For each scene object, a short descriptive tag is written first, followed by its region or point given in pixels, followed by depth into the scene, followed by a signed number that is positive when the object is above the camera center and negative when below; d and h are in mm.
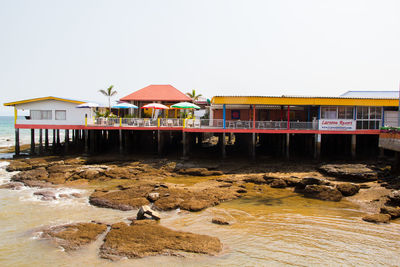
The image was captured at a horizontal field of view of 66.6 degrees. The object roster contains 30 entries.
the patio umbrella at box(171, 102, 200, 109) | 26734 +1307
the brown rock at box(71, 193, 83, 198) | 16641 -4163
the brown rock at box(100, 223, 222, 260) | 9758 -4144
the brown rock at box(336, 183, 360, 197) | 16484 -3591
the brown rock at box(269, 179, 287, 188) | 18453 -3761
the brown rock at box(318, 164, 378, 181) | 19078 -3163
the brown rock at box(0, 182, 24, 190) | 18672 -4175
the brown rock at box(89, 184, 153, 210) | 14719 -4038
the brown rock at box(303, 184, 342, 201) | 15969 -3772
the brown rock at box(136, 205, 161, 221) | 12664 -3930
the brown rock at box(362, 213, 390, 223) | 12570 -3965
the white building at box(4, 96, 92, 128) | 30047 +709
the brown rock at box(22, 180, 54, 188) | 19109 -4142
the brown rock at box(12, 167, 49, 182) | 20672 -3948
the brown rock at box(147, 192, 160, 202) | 15438 -3892
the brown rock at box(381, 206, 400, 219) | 13117 -3827
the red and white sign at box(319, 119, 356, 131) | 25031 -180
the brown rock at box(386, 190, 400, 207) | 14407 -3603
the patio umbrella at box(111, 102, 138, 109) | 28912 +1344
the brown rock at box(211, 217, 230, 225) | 12328 -4070
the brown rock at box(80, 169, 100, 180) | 20922 -3792
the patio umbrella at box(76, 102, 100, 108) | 27766 +1326
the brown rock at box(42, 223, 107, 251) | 10539 -4229
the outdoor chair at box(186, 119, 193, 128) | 25969 -191
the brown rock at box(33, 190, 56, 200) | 16375 -4167
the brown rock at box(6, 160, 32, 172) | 23812 -3803
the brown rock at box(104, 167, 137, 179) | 21328 -3808
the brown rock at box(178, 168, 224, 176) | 21812 -3679
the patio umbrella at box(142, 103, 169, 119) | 27875 +1310
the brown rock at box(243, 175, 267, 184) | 19566 -3762
